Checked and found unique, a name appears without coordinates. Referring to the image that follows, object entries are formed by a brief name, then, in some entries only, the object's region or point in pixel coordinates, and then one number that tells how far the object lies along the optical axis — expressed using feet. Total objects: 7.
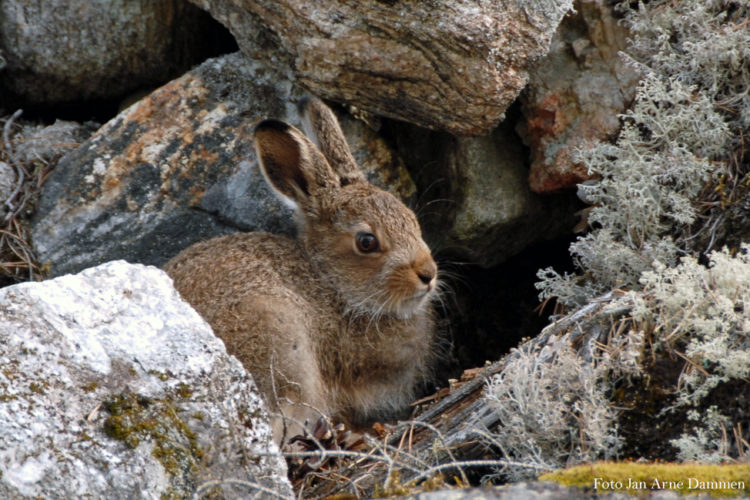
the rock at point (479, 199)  45.91
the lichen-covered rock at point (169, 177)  42.42
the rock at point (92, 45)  46.32
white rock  24.20
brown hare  39.52
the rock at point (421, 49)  37.50
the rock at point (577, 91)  42.83
